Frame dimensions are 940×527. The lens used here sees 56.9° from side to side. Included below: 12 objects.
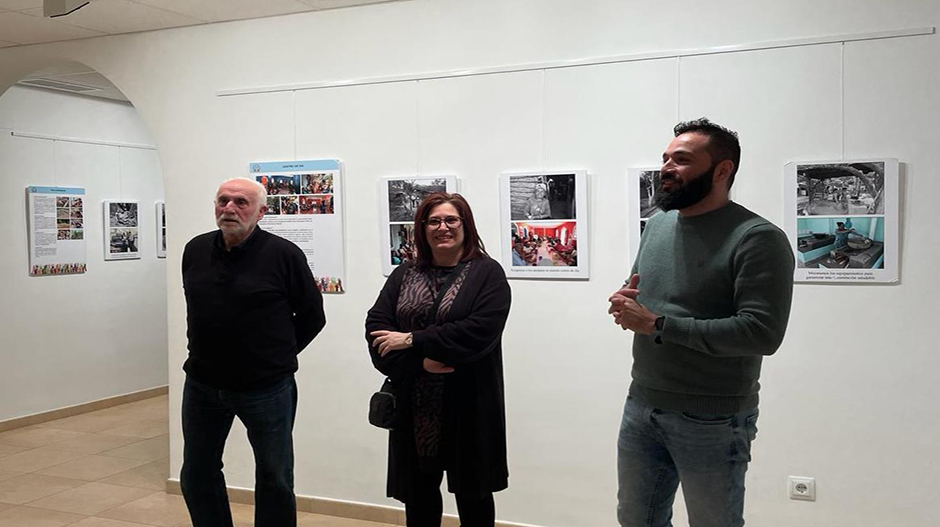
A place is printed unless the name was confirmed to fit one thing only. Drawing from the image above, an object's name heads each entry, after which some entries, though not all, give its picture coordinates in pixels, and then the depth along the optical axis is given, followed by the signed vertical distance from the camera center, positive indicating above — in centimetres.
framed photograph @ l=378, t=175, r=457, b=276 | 437 +13
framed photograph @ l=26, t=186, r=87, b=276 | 682 +7
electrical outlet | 375 -109
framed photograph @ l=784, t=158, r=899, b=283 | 355 +7
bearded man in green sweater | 234 -24
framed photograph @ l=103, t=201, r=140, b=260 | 739 +7
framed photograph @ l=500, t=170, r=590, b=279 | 406 +6
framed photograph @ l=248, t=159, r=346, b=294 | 458 +15
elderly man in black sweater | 335 -42
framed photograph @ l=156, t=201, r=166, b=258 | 785 +9
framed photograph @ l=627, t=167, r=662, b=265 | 391 +17
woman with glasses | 306 -46
